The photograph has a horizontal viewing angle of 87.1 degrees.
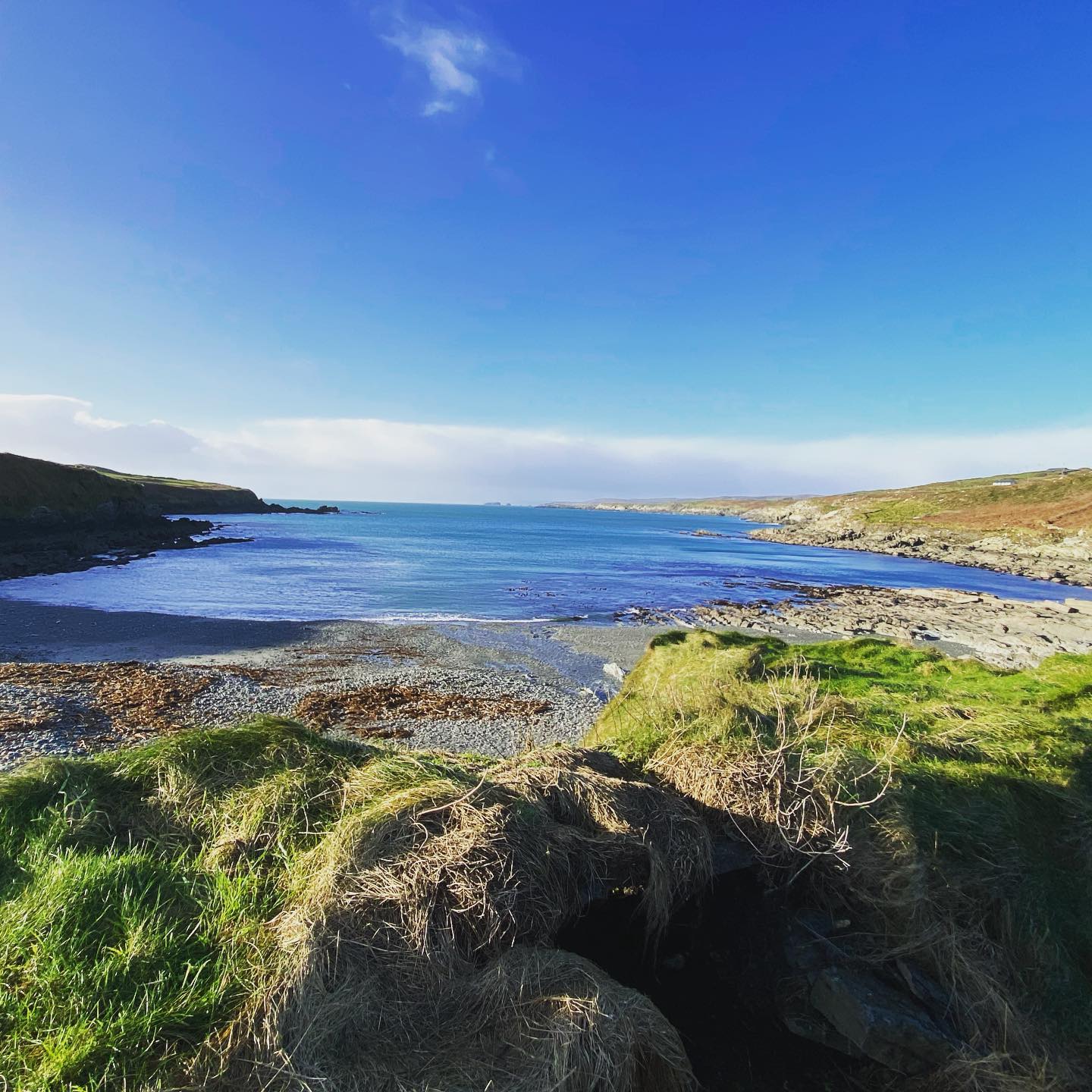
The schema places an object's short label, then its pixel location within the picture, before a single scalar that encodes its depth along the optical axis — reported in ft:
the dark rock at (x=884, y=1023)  12.96
